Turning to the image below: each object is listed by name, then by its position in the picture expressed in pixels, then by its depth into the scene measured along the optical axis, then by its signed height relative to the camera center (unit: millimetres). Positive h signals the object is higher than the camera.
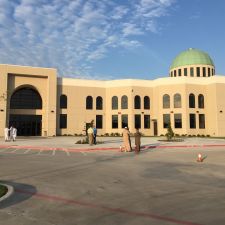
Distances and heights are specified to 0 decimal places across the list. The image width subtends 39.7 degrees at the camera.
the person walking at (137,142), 19703 -676
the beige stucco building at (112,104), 44531 +4209
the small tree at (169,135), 33500 -413
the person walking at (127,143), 20666 -779
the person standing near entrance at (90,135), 25625 -284
